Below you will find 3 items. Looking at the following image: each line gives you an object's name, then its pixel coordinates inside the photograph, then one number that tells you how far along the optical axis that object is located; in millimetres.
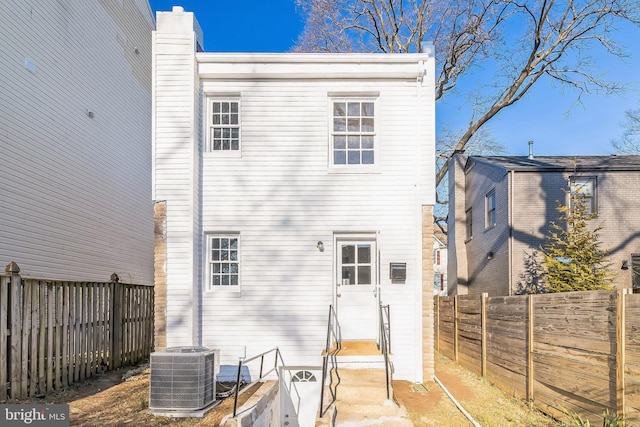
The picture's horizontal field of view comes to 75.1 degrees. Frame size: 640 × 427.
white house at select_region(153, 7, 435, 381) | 7848
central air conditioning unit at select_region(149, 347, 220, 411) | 6055
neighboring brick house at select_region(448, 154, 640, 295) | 13391
